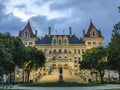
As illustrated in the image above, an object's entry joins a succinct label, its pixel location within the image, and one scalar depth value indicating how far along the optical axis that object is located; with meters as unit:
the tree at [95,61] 28.82
